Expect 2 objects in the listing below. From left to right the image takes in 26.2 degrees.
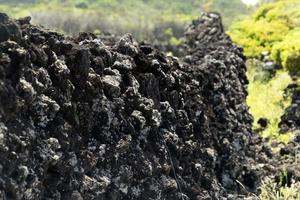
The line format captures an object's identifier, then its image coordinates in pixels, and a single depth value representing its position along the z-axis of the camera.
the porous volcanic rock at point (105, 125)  4.40
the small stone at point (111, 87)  5.84
